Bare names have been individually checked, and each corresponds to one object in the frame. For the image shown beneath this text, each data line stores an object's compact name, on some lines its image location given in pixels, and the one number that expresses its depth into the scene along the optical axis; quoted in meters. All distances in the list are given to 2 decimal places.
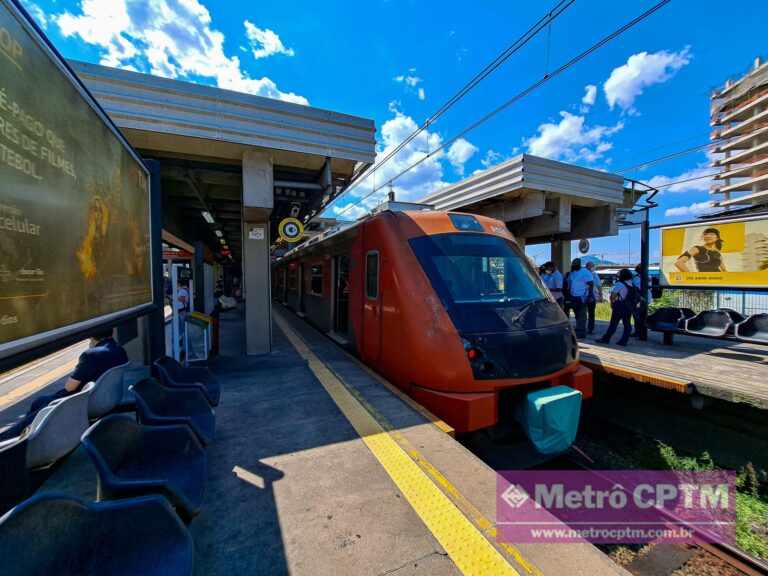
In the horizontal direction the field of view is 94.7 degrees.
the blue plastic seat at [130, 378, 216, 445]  2.17
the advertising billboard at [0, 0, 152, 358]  1.35
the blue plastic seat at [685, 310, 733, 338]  5.50
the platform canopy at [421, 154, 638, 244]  7.73
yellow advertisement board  5.50
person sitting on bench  2.87
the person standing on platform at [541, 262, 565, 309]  8.07
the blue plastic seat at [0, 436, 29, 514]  1.82
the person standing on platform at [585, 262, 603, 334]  7.05
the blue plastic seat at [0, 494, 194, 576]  1.15
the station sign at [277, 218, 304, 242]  6.81
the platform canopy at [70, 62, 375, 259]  4.58
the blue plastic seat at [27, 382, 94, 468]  1.87
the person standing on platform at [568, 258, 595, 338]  6.90
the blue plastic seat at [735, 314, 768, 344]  5.16
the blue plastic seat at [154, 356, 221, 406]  2.83
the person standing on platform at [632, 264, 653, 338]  6.86
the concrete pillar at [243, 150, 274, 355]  6.23
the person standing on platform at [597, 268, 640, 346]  6.19
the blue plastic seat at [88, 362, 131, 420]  2.38
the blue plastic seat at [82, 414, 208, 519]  1.53
